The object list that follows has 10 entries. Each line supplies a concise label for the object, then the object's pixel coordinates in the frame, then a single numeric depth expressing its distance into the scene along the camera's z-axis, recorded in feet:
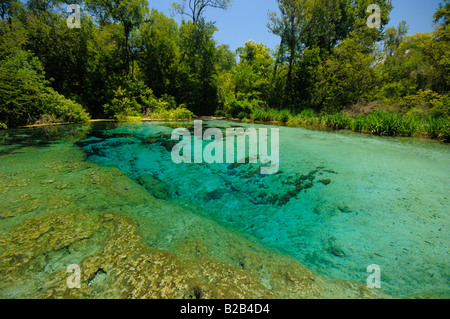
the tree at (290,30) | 50.34
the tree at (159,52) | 55.88
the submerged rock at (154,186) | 10.04
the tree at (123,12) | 46.83
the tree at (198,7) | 59.00
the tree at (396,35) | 76.79
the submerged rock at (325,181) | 11.13
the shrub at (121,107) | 46.44
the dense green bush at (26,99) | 25.67
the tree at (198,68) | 59.06
